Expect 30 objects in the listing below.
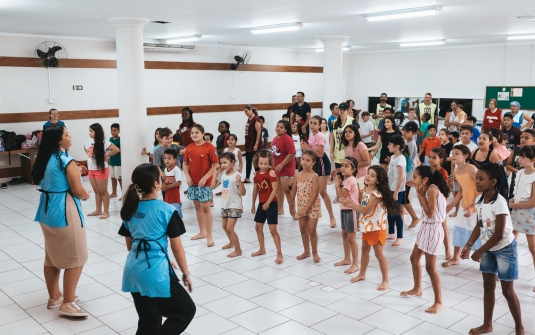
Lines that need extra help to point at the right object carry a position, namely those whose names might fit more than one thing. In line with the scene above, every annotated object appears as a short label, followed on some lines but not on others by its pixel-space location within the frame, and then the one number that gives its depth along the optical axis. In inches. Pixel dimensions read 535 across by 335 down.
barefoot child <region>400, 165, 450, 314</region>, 177.6
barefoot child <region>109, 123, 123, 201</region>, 353.1
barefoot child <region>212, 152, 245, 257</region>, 236.8
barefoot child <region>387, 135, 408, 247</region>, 248.4
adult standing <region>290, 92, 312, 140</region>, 463.2
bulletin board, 575.5
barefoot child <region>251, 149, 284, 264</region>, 227.0
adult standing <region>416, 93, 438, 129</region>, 489.1
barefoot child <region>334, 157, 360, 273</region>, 213.0
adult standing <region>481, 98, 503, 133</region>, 454.8
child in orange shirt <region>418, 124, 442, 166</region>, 336.2
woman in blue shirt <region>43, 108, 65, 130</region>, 417.7
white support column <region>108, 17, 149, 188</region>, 335.3
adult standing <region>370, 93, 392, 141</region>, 503.8
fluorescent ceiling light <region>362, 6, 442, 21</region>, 298.5
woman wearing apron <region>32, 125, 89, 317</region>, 168.6
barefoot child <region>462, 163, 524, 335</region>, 150.1
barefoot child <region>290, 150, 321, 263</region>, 221.9
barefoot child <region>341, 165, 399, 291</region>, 192.4
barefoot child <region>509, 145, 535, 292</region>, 191.9
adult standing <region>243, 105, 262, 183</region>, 387.5
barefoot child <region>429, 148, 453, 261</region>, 213.9
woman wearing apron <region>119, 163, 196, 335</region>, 125.6
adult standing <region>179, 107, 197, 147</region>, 388.5
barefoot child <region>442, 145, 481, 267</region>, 210.1
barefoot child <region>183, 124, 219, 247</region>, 253.6
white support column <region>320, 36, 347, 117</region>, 479.2
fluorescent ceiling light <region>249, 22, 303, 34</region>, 372.5
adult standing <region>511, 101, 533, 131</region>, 448.5
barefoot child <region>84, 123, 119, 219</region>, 293.0
